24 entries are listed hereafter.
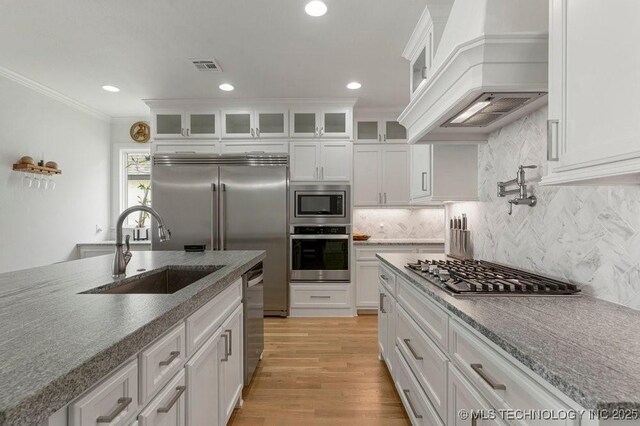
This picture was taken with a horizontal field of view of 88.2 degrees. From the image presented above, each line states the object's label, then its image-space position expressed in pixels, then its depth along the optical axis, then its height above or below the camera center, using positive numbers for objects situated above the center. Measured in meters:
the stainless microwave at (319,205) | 4.14 +0.13
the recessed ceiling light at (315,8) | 2.26 +1.45
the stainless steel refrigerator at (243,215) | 4.11 +0.00
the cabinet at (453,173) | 2.57 +0.33
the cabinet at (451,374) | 0.84 -0.56
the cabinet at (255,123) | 4.22 +1.18
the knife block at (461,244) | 2.68 -0.25
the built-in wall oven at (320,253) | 4.14 -0.48
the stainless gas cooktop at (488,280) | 1.38 -0.31
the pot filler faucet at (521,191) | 1.86 +0.14
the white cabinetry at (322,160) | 4.20 +0.70
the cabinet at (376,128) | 4.52 +1.20
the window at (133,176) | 5.04 +0.60
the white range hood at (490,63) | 1.35 +0.66
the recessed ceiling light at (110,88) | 3.81 +1.48
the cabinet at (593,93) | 0.84 +0.35
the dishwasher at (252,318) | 2.29 -0.77
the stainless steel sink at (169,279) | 1.82 -0.38
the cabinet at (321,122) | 4.21 +1.19
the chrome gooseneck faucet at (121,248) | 1.70 -0.17
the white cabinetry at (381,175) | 4.49 +0.55
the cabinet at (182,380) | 0.79 -0.55
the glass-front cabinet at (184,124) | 4.25 +1.18
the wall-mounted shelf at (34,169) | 3.43 +0.49
